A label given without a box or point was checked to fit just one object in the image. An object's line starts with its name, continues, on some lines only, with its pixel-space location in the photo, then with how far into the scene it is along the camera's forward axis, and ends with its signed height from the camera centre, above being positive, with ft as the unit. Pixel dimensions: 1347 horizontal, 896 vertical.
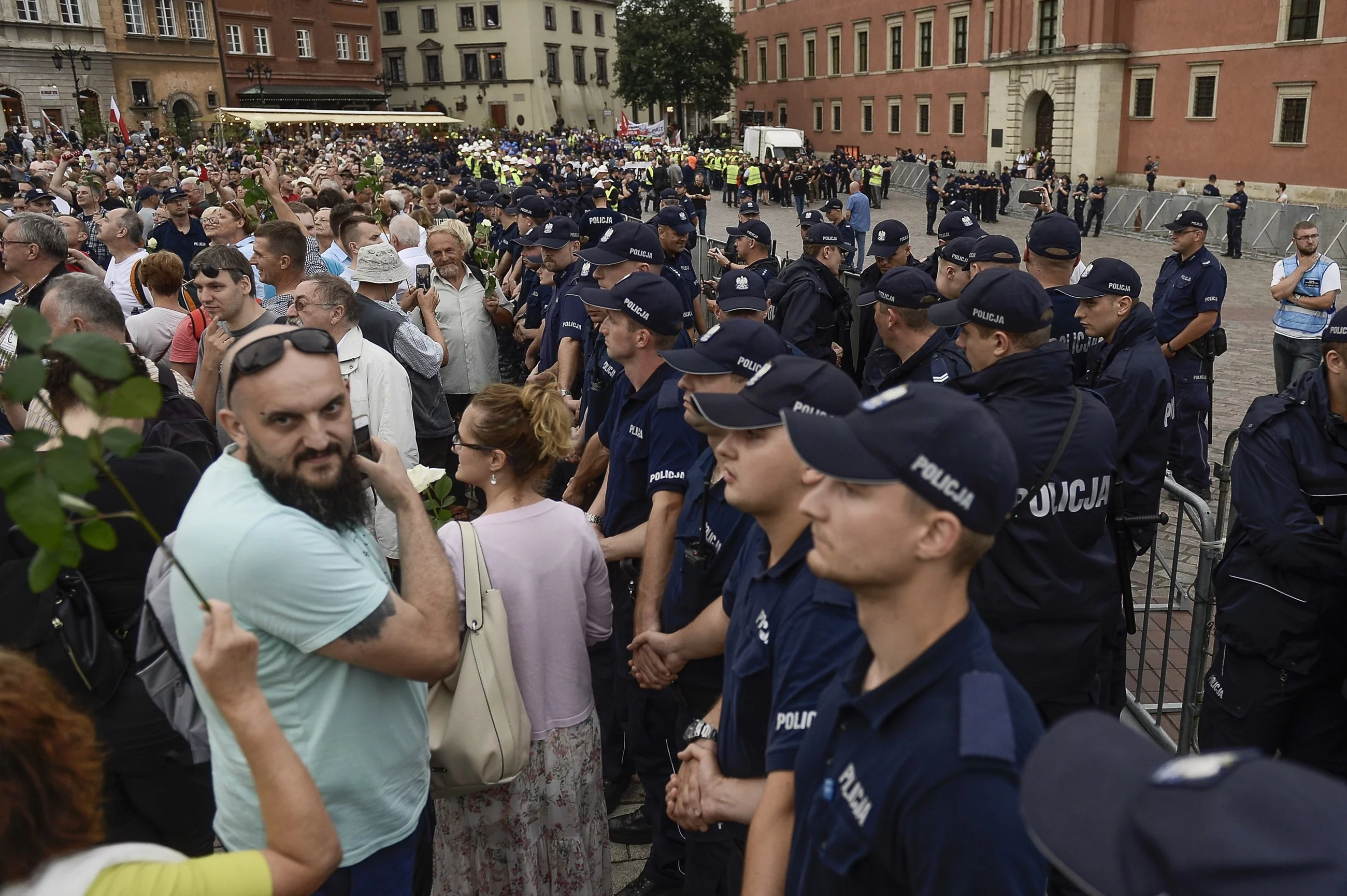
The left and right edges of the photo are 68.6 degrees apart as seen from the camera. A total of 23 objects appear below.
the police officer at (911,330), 16.93 -2.70
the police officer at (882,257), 25.46 -2.07
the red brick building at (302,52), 189.88 +28.93
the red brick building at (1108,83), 96.02 +10.02
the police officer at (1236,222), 72.69 -4.23
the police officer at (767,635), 7.03 -3.32
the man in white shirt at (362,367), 15.34 -2.60
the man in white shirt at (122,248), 24.06 -1.08
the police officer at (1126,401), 13.74 -3.80
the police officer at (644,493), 12.09 -3.87
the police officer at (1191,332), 23.31 -3.97
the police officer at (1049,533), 11.19 -4.03
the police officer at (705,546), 10.37 -3.75
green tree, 207.00 +26.59
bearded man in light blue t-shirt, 7.09 -2.93
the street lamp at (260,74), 184.44 +23.10
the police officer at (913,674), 5.20 -2.77
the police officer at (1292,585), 11.00 -4.64
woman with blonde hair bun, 10.21 -4.92
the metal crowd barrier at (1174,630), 13.73 -8.28
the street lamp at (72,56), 133.86 +21.09
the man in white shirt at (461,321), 22.29 -2.86
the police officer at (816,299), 23.48 -2.85
